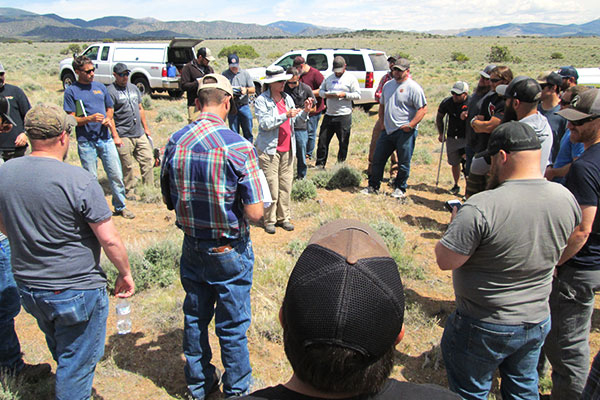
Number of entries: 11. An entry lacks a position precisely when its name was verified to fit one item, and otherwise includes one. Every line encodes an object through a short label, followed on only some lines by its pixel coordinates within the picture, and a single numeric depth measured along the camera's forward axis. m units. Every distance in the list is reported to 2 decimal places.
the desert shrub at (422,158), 9.45
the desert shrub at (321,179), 7.73
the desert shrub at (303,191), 7.15
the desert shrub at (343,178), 7.79
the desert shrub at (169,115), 12.95
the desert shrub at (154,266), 4.55
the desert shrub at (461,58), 39.16
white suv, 13.59
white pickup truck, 16.50
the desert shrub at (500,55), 38.22
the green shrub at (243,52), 42.28
